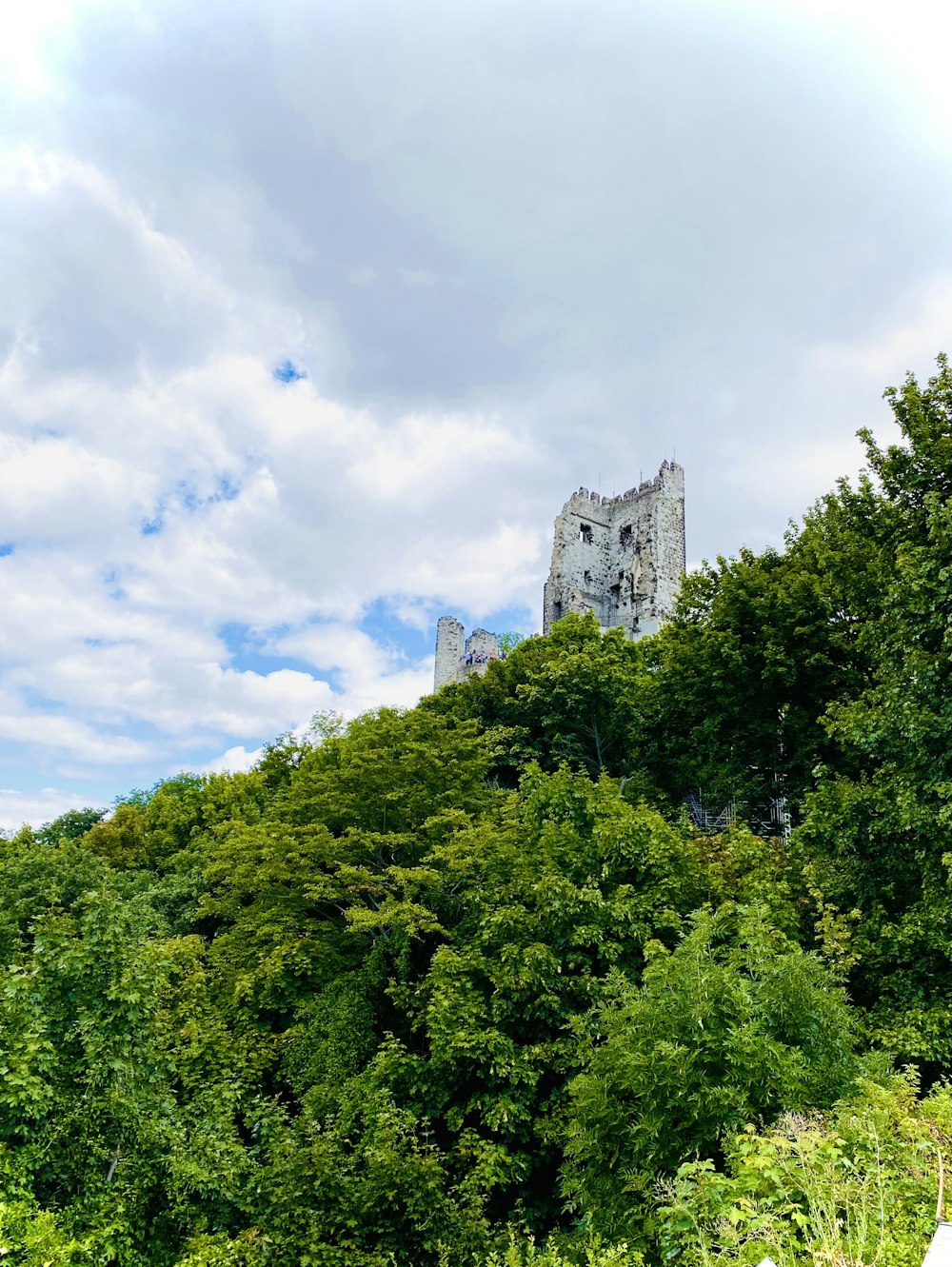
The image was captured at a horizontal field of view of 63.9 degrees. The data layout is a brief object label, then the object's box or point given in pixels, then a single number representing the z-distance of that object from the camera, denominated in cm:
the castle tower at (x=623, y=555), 5209
